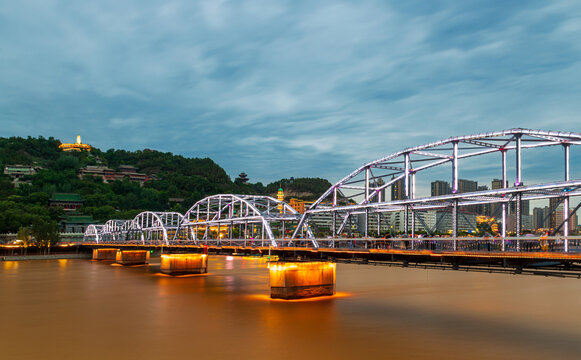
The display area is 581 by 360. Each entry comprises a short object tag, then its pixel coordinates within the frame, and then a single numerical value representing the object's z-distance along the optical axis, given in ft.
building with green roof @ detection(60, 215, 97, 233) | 650.84
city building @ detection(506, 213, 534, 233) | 274.52
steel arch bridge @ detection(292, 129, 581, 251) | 121.29
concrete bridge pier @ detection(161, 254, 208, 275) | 280.10
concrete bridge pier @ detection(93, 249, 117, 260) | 476.25
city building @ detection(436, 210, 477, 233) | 464.36
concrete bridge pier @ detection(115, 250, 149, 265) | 400.26
